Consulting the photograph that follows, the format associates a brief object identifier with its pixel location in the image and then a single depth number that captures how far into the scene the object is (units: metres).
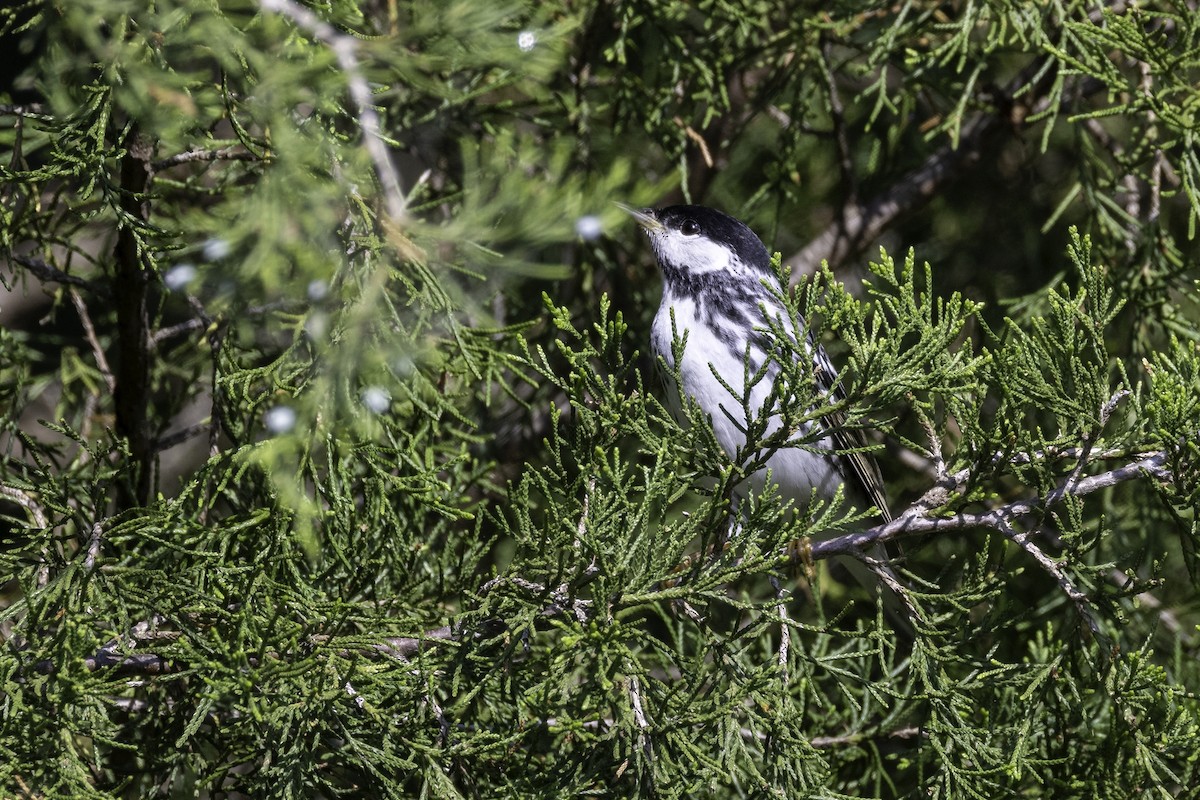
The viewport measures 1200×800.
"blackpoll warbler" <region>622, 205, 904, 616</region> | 5.30
